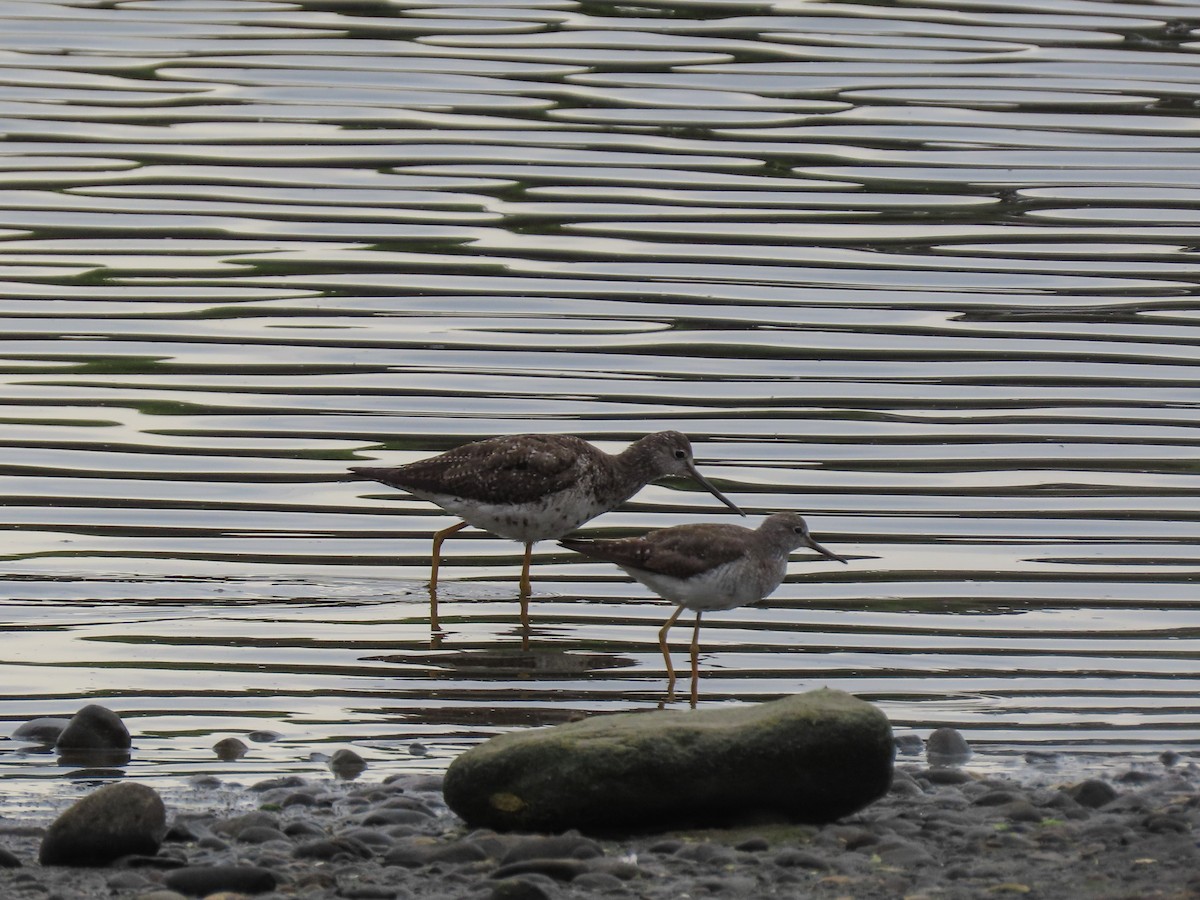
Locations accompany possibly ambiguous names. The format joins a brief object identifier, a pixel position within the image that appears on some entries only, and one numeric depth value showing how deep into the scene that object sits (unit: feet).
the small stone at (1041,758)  62.39
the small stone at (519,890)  47.88
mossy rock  55.16
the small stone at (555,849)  51.70
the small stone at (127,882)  50.26
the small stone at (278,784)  58.95
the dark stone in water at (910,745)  63.05
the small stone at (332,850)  52.49
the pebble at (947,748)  62.34
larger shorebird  79.92
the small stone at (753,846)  53.42
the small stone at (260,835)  53.72
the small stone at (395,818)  55.47
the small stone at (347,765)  60.59
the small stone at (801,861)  51.60
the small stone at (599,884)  49.52
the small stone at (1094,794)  57.36
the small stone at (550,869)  50.21
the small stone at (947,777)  59.88
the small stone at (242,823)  54.54
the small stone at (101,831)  52.11
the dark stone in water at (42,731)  62.28
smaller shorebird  70.85
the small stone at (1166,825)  53.42
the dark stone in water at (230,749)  61.98
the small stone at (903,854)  51.80
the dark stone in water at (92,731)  61.31
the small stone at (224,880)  49.83
